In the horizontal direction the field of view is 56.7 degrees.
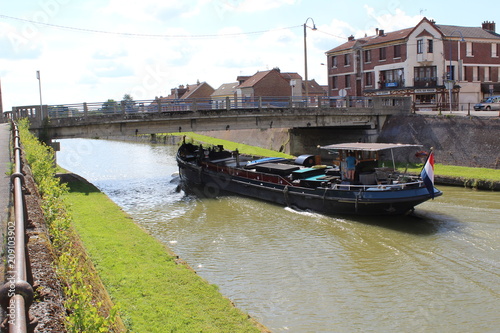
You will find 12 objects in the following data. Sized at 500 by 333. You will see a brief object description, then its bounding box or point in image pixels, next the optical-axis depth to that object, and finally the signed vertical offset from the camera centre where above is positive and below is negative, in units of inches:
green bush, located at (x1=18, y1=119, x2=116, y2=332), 196.7 -67.2
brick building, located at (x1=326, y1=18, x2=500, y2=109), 1910.7 +258.6
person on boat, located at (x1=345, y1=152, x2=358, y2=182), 877.2 -74.6
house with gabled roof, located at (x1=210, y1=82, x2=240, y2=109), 3159.2 +296.0
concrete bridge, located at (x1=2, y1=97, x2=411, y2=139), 1127.0 +41.6
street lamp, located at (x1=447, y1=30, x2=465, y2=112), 1846.2 +266.7
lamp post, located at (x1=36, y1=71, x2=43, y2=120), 1318.9 +173.5
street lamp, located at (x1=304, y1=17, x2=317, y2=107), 1564.6 +249.8
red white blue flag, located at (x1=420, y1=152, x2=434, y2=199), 766.5 -84.9
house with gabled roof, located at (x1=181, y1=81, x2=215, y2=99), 3705.2 +338.8
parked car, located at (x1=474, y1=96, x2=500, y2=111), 1579.7 +54.6
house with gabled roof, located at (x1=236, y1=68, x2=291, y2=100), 2837.1 +278.2
